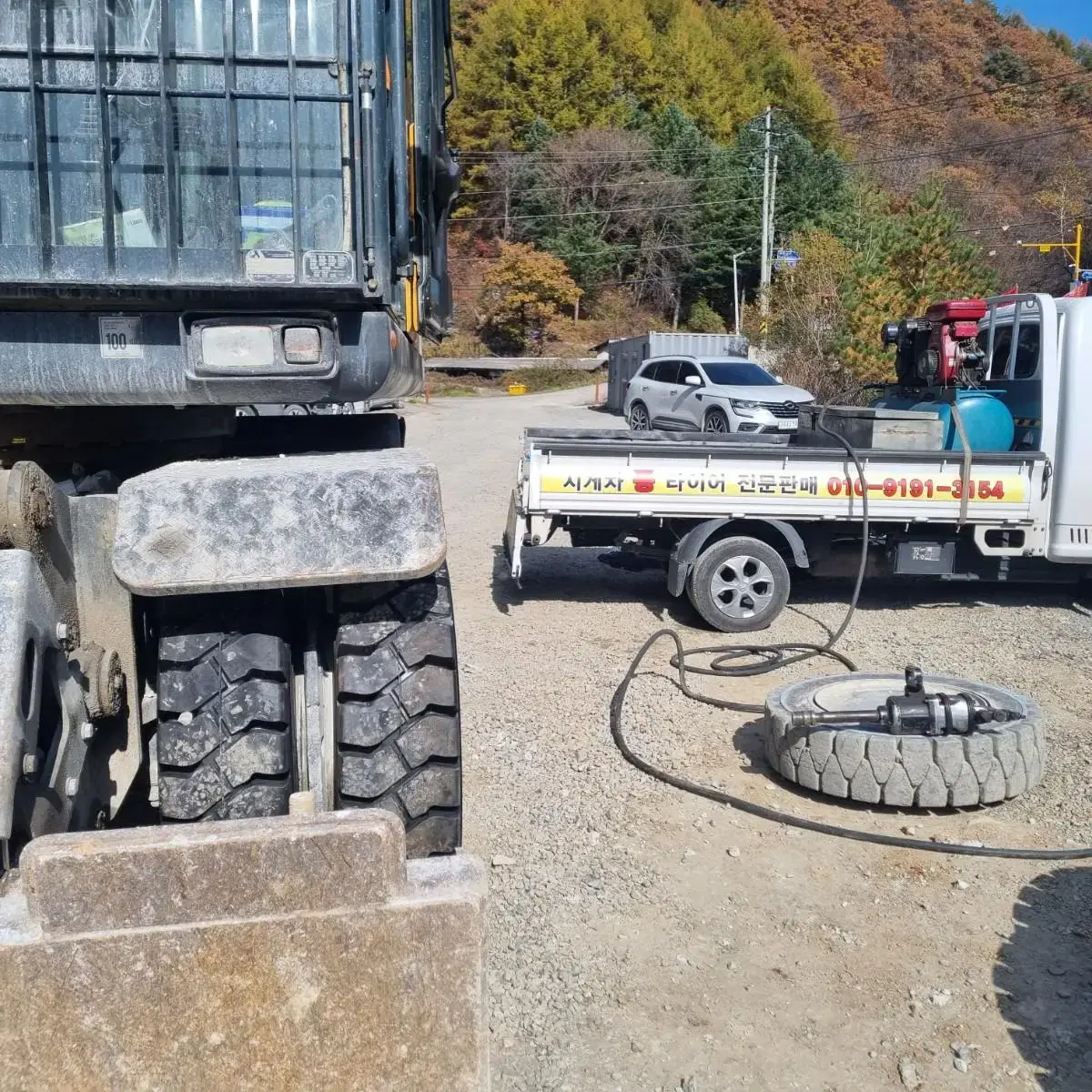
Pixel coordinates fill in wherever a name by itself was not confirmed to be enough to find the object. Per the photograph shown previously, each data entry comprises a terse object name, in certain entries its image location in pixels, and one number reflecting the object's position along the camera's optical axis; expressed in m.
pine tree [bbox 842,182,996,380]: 25.31
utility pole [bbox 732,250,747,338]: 50.56
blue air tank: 8.17
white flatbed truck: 7.64
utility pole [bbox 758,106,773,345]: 37.50
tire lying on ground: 4.59
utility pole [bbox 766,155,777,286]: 41.97
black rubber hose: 4.28
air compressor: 8.18
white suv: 19.66
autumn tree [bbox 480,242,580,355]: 48.12
